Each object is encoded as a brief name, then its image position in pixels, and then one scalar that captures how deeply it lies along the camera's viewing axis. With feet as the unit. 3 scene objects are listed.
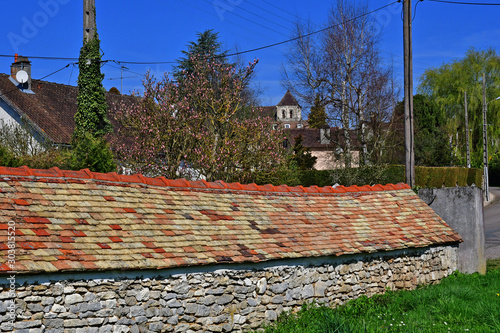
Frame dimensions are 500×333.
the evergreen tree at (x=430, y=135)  143.43
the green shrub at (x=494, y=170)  168.80
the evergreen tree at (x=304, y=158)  123.22
